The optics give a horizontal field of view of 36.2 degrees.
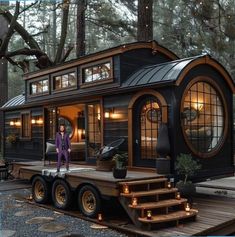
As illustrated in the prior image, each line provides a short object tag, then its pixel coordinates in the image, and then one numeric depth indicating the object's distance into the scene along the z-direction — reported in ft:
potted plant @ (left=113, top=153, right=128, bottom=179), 21.91
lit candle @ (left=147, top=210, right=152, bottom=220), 19.13
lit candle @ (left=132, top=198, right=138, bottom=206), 19.77
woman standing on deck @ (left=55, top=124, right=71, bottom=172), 27.14
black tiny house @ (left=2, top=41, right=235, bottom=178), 25.44
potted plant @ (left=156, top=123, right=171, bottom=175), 24.20
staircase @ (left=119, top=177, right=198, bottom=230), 19.43
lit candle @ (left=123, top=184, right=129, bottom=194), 20.52
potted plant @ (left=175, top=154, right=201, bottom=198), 22.99
